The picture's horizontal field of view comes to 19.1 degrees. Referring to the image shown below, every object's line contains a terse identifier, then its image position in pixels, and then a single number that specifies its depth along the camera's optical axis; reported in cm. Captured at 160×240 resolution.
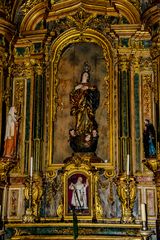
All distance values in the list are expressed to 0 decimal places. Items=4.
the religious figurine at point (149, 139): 980
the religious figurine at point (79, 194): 1008
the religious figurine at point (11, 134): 1030
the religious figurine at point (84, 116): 1049
